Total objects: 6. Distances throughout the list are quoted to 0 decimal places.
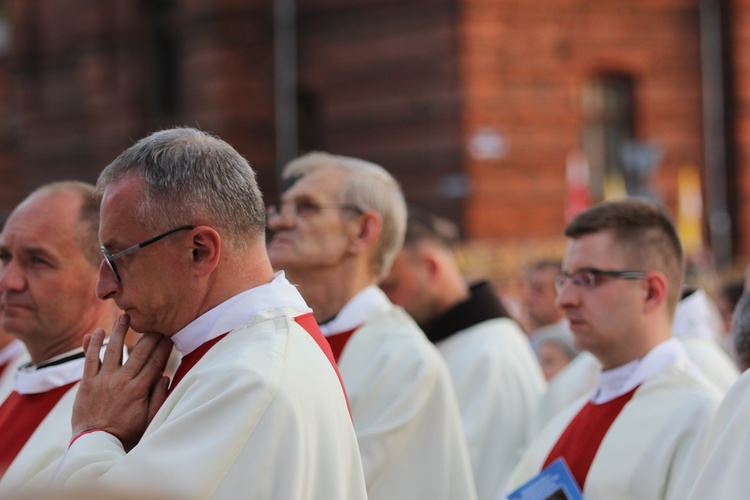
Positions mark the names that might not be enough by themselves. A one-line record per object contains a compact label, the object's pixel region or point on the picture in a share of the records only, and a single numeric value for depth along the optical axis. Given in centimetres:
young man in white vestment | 795
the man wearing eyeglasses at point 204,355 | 515
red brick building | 3866
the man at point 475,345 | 1123
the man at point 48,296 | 770
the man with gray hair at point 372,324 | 852
